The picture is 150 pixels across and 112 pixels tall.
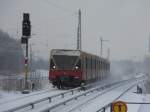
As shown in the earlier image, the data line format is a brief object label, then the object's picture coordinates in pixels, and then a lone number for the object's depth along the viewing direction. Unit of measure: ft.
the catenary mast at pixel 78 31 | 189.78
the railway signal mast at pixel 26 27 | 119.96
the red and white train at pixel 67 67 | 134.10
